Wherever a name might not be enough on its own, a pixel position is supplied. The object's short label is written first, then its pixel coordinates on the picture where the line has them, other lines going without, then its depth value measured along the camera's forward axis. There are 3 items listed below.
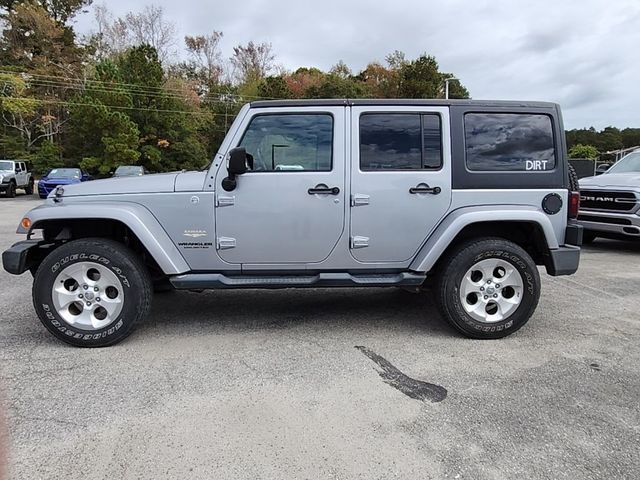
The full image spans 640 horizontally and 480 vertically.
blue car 20.16
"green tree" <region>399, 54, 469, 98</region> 39.97
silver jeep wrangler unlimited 3.94
